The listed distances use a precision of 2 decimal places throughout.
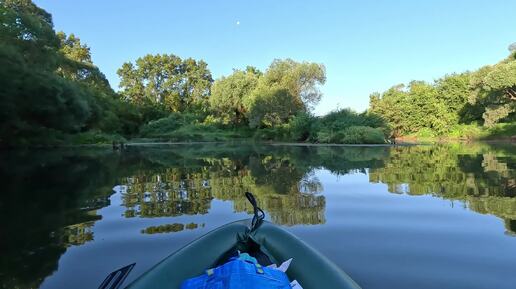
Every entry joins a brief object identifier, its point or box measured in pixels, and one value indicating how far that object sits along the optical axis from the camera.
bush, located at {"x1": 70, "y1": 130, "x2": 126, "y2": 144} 26.72
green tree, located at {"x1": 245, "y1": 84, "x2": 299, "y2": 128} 31.05
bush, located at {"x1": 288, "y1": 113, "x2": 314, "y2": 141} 26.98
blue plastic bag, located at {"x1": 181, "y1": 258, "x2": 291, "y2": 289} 1.77
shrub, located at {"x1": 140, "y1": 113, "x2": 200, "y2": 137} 37.78
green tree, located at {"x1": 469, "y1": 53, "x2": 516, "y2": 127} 24.34
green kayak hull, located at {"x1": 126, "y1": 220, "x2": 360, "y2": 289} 1.94
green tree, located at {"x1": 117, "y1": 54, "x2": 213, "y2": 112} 50.75
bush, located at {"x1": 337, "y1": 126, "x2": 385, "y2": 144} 23.03
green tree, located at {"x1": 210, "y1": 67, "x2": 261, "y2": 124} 35.97
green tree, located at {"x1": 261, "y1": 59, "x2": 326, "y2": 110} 32.38
